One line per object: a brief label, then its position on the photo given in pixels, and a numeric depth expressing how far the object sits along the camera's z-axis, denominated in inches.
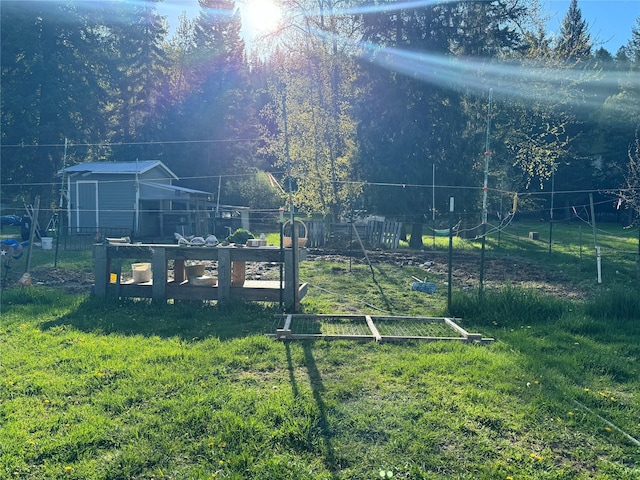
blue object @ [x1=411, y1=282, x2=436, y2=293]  362.3
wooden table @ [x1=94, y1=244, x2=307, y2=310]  273.6
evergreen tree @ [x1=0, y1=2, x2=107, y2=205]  967.6
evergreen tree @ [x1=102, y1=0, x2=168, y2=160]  1182.9
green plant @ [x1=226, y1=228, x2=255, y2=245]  306.9
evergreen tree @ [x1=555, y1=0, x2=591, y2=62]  1218.4
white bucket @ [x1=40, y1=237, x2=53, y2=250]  653.9
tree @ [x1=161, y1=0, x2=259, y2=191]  1360.7
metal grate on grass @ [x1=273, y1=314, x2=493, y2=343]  219.5
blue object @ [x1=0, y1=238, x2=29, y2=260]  444.1
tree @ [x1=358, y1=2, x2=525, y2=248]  687.7
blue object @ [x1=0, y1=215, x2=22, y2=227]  1073.5
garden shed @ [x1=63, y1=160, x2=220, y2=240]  835.4
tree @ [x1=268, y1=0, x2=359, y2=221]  752.3
